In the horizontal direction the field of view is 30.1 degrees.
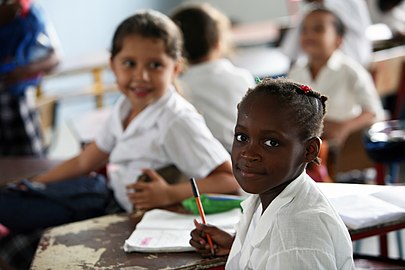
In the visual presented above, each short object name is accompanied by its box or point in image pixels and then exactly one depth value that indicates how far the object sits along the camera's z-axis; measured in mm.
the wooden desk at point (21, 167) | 2439
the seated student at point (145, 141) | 2033
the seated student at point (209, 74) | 2920
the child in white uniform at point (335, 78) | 3164
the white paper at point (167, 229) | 1631
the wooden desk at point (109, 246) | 1568
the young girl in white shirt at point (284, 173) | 1302
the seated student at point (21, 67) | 3324
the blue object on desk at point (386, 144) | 2330
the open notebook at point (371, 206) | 1647
